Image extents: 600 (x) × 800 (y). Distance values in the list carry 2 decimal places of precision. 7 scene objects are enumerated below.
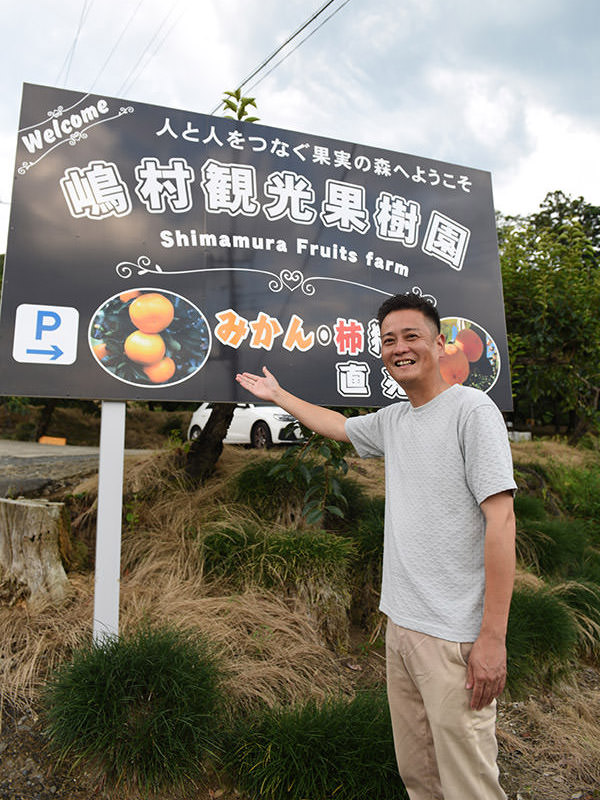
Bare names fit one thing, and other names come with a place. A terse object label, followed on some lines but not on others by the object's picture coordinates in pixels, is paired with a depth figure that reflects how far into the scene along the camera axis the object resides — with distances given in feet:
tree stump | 10.68
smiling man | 5.26
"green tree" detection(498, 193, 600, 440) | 16.99
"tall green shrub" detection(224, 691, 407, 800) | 7.47
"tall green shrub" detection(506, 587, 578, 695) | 11.21
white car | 30.66
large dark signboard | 9.05
